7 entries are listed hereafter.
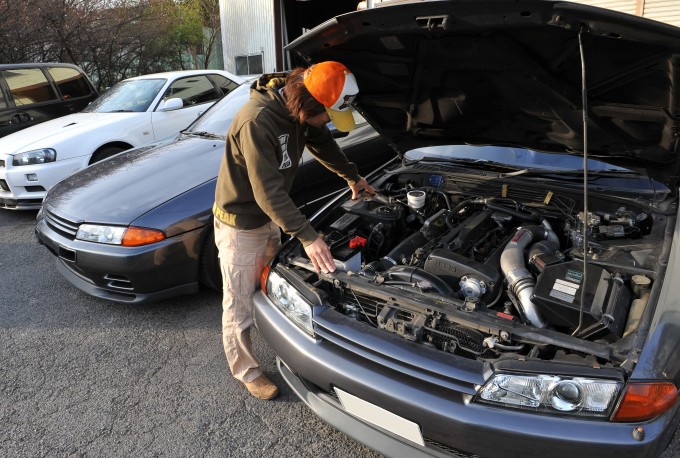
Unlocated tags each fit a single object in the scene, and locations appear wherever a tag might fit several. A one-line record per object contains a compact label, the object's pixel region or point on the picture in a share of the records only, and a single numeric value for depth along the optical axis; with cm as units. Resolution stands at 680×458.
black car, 664
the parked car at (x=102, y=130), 498
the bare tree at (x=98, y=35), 1037
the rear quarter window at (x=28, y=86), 673
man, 208
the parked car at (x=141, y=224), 299
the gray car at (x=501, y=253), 153
